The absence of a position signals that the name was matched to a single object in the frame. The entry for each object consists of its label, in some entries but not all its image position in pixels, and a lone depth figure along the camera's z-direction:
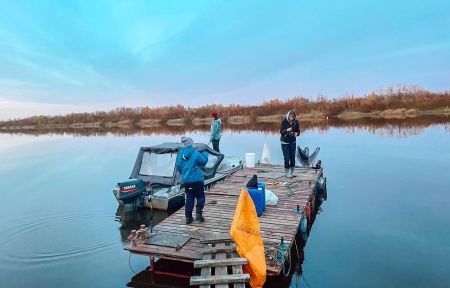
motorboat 10.10
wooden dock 6.21
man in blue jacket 7.02
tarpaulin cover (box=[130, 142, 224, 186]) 10.98
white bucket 14.11
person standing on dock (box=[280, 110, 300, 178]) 10.88
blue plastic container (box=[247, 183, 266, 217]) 7.77
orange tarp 5.48
